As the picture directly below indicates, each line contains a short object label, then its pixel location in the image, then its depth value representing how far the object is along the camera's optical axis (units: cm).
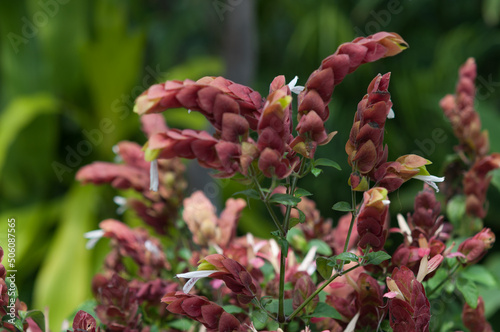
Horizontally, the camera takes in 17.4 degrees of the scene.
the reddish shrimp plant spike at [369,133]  88
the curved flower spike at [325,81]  88
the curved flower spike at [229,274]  89
